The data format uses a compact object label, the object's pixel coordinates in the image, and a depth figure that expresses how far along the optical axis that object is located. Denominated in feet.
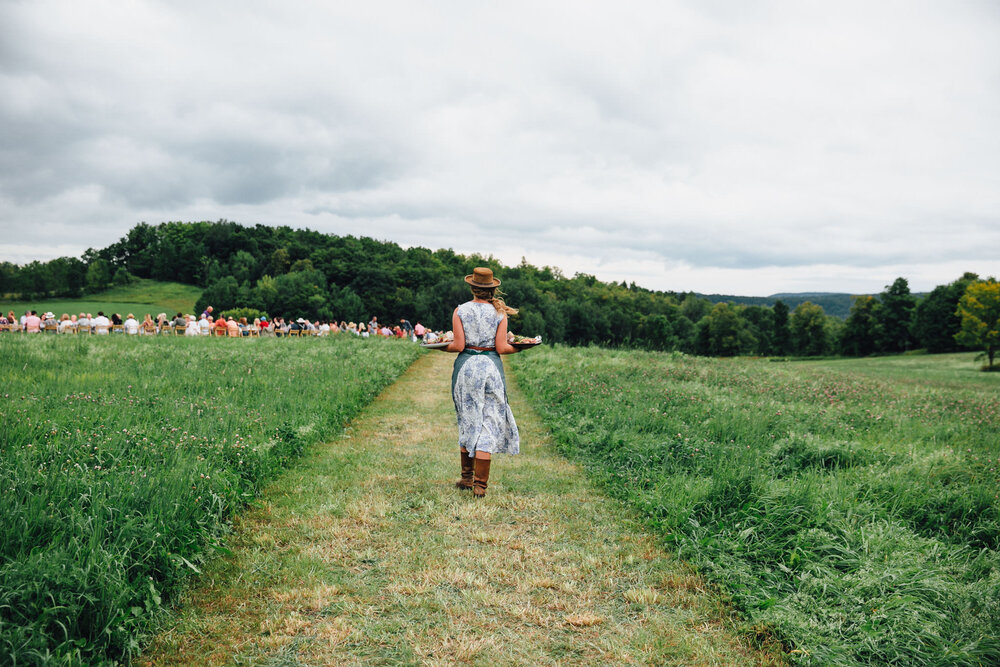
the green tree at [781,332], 328.49
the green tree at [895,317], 259.80
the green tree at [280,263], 391.04
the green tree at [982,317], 150.30
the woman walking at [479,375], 22.39
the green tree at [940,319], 225.97
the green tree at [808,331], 321.11
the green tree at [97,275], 342.87
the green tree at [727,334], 352.28
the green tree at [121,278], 371.33
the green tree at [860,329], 270.87
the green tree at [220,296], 333.42
